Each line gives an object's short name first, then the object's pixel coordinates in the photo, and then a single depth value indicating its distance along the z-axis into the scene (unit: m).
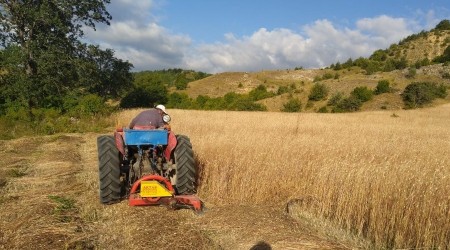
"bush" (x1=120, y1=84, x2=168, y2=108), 35.28
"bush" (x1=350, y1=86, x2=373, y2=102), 39.91
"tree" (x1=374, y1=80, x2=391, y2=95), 41.16
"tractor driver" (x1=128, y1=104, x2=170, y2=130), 6.58
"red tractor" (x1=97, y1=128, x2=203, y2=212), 5.54
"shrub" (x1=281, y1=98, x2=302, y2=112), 42.28
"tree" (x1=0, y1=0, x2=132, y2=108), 19.98
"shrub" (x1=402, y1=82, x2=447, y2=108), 37.12
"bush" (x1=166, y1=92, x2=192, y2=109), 49.53
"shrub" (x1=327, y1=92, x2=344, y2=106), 41.03
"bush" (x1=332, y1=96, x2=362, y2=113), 38.53
